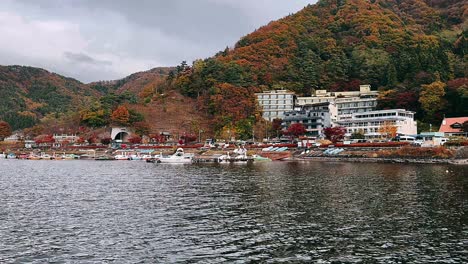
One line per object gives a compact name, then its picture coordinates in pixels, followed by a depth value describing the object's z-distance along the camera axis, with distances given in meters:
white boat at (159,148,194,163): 94.34
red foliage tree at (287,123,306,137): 119.19
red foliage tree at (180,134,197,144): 125.12
